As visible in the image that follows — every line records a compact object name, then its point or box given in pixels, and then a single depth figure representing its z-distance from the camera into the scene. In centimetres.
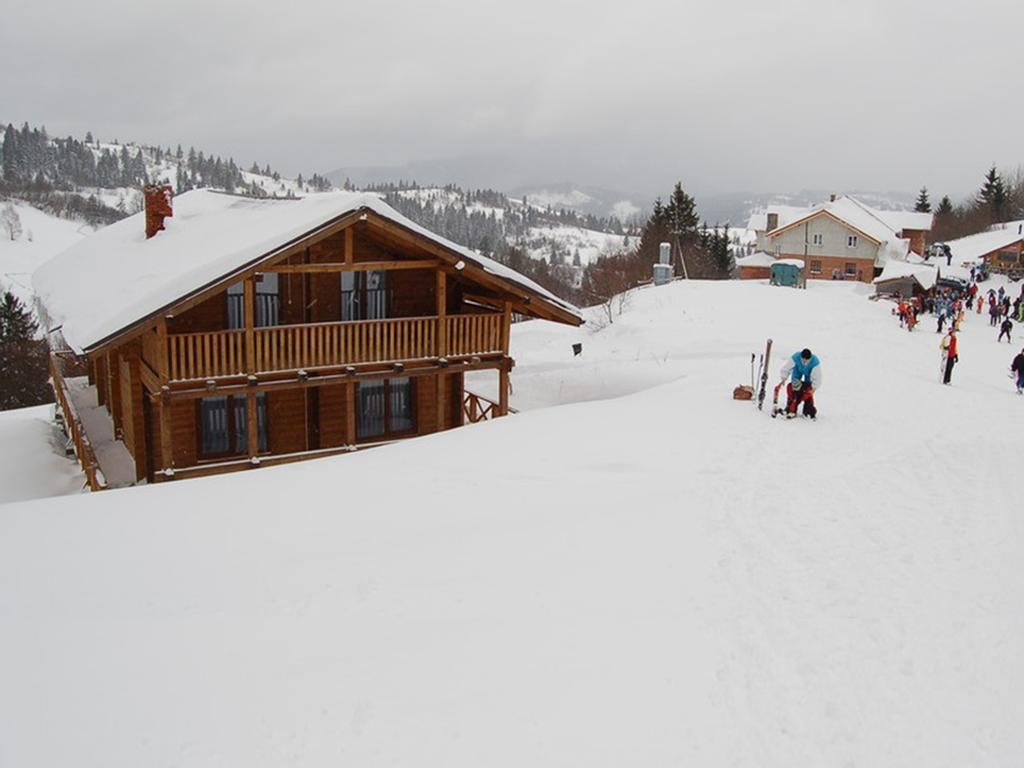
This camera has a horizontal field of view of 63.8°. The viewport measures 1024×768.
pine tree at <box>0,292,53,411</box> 5509
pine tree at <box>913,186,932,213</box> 10952
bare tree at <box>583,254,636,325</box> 4912
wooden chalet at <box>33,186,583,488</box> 1619
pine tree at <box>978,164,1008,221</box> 10050
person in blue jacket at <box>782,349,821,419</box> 1762
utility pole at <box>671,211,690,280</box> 7538
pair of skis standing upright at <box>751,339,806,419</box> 1800
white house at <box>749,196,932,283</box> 6941
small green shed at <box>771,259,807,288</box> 5703
